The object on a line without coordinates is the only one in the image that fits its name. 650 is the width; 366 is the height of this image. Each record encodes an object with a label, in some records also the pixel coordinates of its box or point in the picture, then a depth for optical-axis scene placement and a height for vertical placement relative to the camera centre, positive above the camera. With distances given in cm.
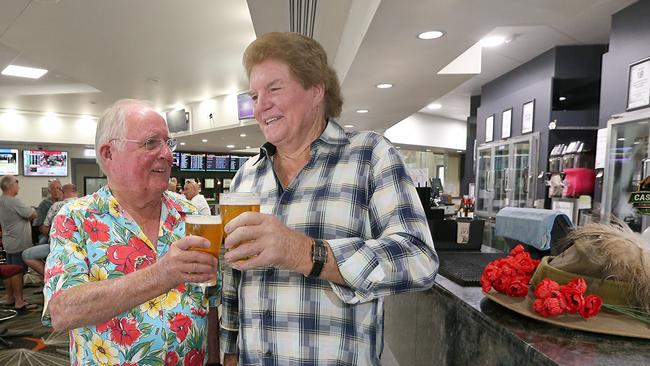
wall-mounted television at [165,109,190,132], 834 +85
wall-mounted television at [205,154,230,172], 1222 -12
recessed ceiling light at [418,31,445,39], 307 +108
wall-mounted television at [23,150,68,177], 998 -21
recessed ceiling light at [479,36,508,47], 556 +189
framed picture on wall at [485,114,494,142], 792 +79
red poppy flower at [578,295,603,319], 110 -41
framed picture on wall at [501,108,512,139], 725 +85
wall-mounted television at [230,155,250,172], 1260 -5
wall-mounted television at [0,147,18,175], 972 -18
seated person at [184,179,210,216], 687 -56
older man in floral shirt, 106 -33
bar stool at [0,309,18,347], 421 -204
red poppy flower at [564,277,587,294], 112 -35
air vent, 354 +148
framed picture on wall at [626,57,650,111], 395 +91
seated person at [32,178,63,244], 599 -76
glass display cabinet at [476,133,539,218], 649 -15
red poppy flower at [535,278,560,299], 117 -38
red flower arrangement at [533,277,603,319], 111 -40
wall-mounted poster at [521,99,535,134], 651 +88
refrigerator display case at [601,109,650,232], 392 +8
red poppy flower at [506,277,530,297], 131 -42
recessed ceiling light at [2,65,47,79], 618 +141
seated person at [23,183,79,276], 517 -136
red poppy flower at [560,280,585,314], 111 -39
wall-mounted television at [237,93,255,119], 702 +101
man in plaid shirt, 97 -15
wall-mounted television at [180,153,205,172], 1177 -11
